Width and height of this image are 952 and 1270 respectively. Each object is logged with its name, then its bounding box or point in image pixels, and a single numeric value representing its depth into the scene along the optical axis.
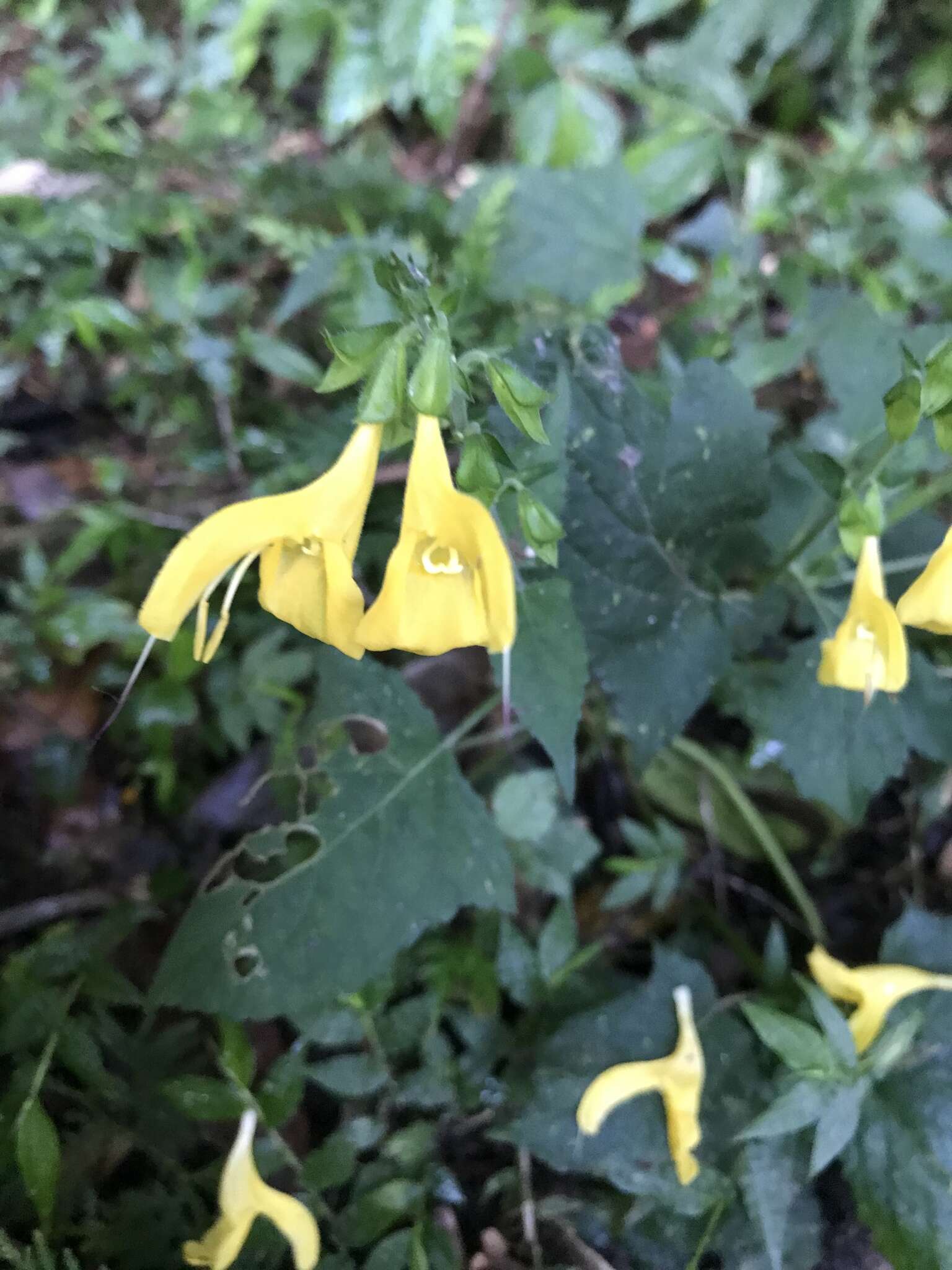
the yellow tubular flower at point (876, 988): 0.16
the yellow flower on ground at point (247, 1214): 0.15
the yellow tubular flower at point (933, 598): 0.12
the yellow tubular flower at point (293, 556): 0.11
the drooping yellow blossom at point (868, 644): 0.14
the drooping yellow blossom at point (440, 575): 0.11
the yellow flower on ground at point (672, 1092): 0.15
